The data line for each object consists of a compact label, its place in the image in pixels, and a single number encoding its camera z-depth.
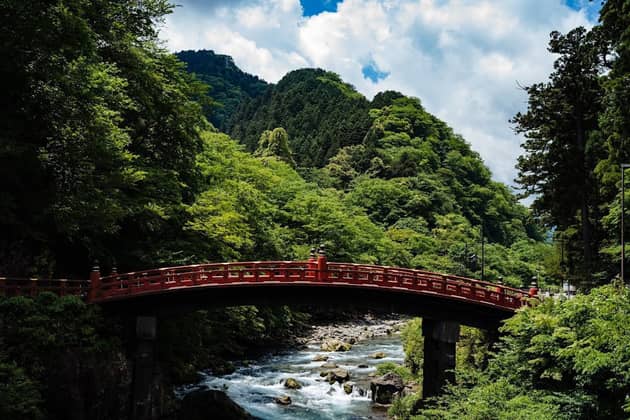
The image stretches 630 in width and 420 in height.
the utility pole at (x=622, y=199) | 24.36
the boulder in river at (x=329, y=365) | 36.12
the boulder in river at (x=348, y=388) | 31.16
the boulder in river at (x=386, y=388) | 29.42
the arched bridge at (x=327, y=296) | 23.55
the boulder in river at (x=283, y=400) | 29.22
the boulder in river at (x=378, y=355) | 40.18
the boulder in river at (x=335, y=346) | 42.47
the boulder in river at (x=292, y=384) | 31.98
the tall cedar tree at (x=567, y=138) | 32.59
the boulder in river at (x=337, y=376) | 32.84
